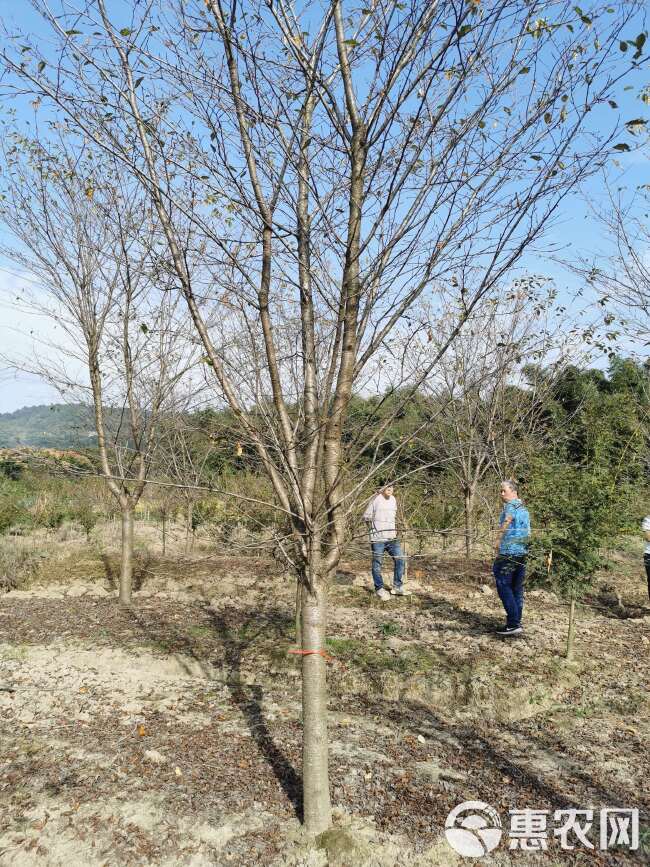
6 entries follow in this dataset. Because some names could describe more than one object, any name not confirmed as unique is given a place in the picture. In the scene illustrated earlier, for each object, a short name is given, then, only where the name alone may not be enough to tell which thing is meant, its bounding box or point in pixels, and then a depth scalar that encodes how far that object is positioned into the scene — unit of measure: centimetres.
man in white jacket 765
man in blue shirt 573
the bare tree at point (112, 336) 632
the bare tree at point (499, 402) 908
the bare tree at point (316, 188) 280
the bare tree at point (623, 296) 666
